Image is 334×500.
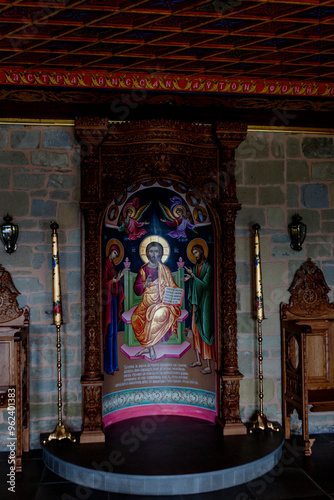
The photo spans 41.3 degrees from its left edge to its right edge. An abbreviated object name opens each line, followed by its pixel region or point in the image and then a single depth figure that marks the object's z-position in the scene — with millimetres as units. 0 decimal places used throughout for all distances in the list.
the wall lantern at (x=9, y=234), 3715
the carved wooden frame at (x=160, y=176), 3652
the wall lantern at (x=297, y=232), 4012
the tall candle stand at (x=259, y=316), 3795
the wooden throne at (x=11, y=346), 3660
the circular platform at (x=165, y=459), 2973
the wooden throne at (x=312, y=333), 3971
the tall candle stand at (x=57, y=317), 3602
